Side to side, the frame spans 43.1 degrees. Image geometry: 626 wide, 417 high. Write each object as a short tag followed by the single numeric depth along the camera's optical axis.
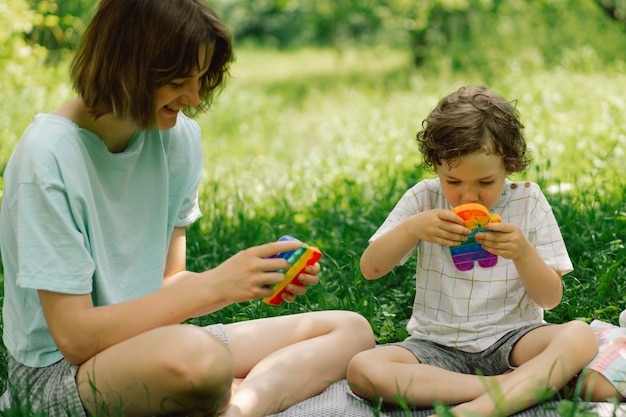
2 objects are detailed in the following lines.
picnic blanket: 2.02
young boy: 2.15
